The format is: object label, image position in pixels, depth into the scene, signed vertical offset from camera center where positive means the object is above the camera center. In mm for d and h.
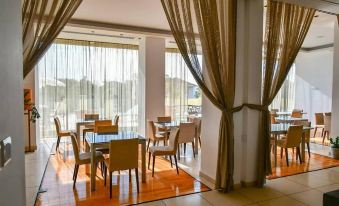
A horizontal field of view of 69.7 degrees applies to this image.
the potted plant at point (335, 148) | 5277 -1064
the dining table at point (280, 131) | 4766 -646
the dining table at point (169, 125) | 5582 -621
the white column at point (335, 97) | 5805 +47
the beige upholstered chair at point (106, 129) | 4835 -627
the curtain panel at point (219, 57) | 3525 +604
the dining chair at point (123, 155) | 3414 -818
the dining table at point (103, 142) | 3636 -678
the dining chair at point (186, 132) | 5160 -730
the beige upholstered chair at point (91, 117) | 7059 -559
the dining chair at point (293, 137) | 4699 -752
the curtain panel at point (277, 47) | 3828 +856
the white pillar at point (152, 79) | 7320 +580
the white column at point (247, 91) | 3691 +116
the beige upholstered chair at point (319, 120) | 7518 -654
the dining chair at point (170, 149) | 4301 -915
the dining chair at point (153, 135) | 5684 -880
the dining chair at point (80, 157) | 3681 -949
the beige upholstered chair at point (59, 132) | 5958 -861
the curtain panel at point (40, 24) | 2680 +852
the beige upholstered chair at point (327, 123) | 6684 -664
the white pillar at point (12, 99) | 1048 -8
